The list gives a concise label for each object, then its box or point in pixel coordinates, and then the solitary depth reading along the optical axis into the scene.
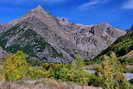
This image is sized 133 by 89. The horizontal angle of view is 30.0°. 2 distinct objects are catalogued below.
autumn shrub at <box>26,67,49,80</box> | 58.23
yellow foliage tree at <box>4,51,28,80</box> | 51.12
